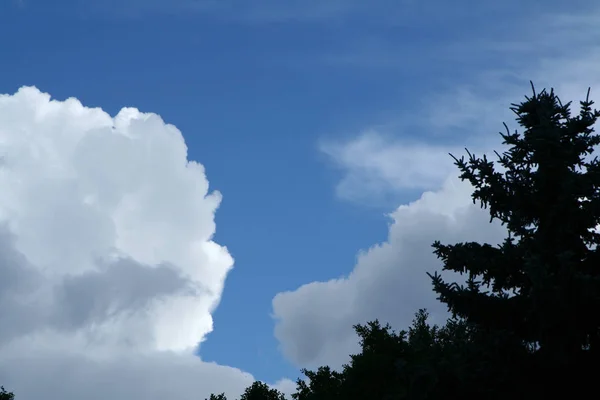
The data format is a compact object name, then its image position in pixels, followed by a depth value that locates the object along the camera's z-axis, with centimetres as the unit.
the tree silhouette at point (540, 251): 1945
